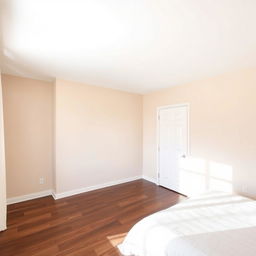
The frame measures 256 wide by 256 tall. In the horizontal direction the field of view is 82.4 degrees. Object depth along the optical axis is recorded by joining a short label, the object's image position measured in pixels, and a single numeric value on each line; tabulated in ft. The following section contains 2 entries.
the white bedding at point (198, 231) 3.76
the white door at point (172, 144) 10.52
